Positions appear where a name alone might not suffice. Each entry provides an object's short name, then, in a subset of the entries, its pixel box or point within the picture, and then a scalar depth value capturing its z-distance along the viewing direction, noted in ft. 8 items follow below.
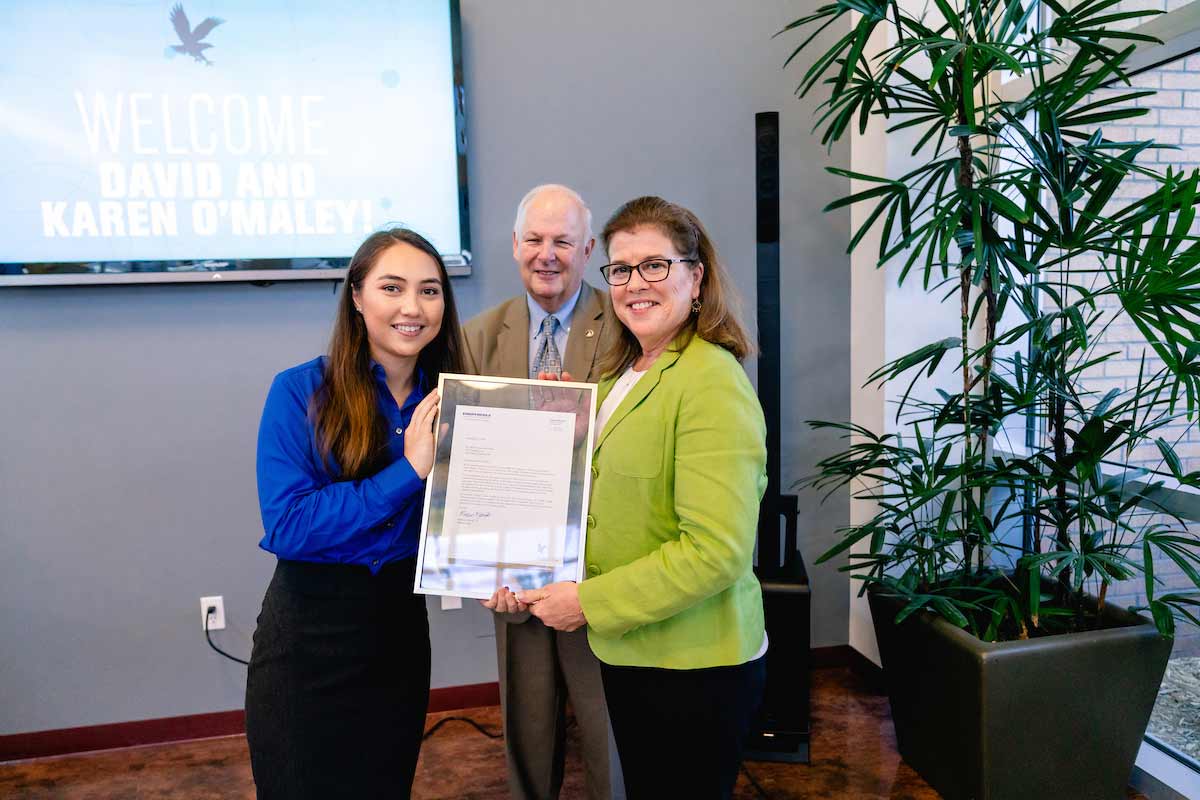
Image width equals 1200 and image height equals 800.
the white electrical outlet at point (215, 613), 8.72
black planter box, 6.29
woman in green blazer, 4.08
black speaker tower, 7.75
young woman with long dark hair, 4.49
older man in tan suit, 6.45
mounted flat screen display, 7.76
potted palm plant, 5.89
